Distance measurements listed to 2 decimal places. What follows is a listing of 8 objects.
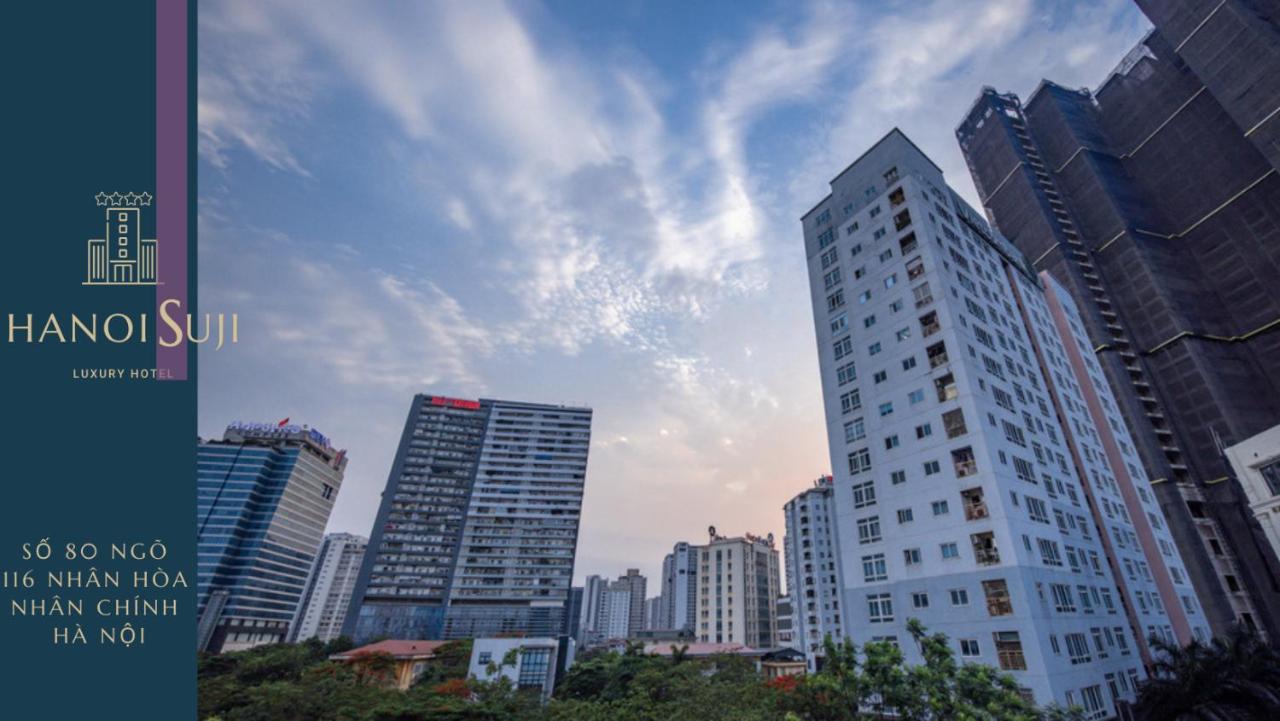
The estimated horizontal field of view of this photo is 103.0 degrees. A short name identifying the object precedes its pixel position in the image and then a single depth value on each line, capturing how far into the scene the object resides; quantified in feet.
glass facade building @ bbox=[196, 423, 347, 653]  355.77
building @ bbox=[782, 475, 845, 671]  315.99
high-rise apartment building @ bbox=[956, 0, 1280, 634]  192.96
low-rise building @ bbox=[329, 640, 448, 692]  151.23
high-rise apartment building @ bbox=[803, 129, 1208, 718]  91.15
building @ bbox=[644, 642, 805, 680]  214.69
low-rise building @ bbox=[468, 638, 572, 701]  161.79
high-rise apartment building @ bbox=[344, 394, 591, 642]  342.85
